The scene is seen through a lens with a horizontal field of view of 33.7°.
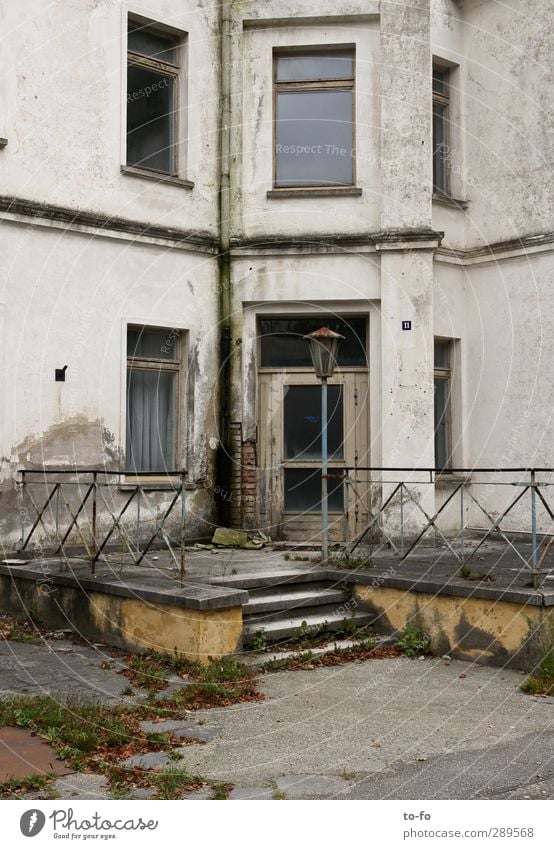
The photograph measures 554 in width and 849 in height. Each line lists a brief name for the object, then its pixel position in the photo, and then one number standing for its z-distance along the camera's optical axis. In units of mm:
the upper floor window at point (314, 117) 12344
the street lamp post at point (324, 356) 9430
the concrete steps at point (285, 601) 7465
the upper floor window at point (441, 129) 12969
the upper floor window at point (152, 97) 11656
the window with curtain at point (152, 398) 11555
